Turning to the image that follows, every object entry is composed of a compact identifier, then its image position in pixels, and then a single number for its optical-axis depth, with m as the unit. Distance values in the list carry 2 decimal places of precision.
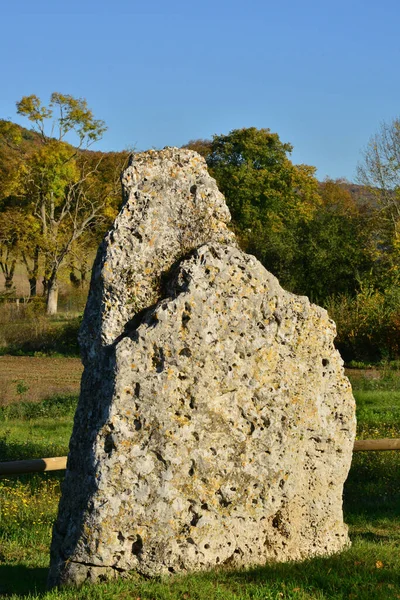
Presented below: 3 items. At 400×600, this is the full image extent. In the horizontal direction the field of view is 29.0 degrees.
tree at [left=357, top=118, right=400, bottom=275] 48.50
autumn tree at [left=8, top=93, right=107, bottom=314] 48.88
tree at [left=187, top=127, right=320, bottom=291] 67.31
